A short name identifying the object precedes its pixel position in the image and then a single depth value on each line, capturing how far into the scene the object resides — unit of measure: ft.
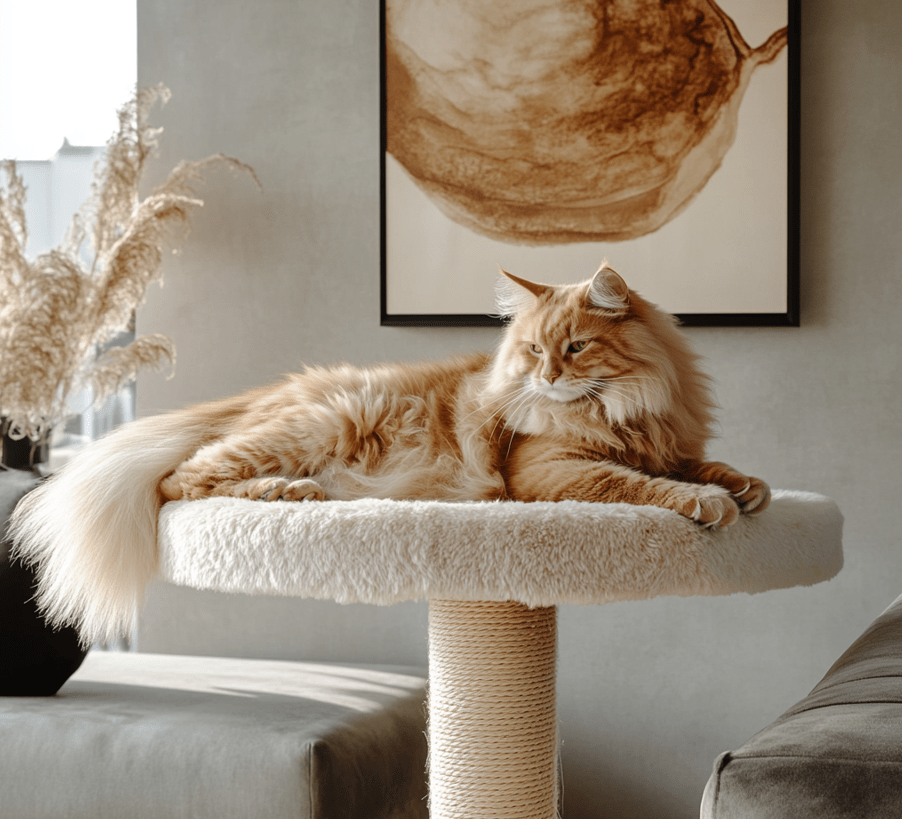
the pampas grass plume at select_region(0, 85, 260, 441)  6.54
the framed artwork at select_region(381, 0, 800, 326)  6.54
